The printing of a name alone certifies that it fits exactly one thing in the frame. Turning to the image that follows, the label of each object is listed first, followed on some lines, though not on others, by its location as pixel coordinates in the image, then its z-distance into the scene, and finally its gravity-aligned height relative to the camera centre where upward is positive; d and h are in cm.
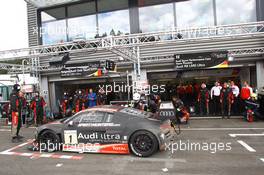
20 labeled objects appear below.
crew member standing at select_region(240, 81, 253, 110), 1234 -36
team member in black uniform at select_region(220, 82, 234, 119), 1301 -65
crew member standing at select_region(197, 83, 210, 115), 1375 -76
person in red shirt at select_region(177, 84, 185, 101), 1577 -27
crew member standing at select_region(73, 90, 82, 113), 1479 -69
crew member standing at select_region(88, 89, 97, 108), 1482 -49
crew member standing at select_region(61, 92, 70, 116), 1522 -80
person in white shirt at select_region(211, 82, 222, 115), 1353 -72
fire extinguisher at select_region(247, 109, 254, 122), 1181 -143
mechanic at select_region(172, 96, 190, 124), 1180 -112
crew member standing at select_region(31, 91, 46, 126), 1316 -85
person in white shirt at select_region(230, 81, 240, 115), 1313 -76
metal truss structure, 1112 +210
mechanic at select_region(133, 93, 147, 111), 1225 -63
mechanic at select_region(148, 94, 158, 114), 1255 -90
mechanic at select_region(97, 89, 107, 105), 1515 -52
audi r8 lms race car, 681 -120
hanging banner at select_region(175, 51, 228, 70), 1354 +138
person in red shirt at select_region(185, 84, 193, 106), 1550 -34
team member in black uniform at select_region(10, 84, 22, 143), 938 -72
